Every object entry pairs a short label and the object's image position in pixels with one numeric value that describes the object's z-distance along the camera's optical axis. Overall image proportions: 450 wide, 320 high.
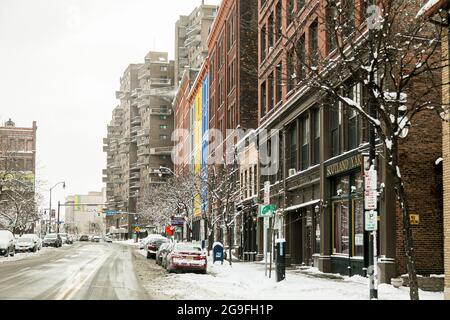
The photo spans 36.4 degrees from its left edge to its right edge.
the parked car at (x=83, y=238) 136.71
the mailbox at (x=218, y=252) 39.66
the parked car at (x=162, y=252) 36.36
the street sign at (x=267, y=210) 27.44
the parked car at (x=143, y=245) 74.64
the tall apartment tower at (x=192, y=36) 134.75
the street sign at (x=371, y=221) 16.72
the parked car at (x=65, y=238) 108.16
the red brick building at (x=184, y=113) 105.12
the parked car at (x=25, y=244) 62.41
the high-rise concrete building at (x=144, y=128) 162.12
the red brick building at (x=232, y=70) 57.19
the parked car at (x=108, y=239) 132.93
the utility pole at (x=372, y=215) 16.72
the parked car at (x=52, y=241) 86.62
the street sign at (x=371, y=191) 16.70
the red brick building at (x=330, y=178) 24.45
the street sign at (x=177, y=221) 55.84
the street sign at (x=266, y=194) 27.11
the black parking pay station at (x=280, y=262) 25.09
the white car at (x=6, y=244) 50.66
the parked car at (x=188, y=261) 30.97
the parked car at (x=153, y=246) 49.44
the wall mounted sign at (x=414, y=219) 24.27
